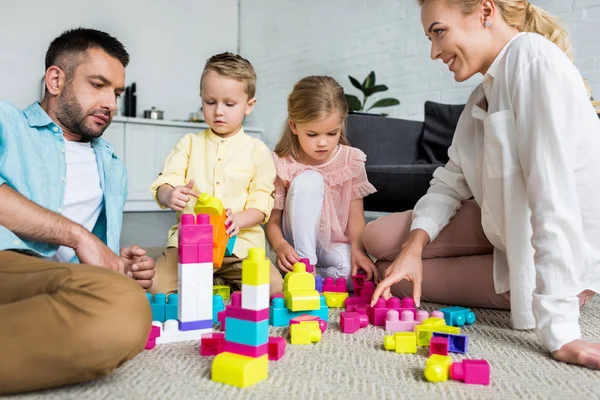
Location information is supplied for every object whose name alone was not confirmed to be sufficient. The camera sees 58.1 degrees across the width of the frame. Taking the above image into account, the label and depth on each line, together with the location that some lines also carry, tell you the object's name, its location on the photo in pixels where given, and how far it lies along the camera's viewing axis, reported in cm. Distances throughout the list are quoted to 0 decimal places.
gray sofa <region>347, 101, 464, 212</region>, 237
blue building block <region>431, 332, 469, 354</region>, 99
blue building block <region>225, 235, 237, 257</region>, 143
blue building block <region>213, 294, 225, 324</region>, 120
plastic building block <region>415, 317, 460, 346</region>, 102
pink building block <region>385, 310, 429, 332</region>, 115
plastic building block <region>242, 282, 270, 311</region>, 80
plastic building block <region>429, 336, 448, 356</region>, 92
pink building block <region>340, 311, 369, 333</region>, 113
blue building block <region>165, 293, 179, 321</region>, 114
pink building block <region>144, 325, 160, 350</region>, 97
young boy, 150
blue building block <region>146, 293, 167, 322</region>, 115
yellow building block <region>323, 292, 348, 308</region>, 141
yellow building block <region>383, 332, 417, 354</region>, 99
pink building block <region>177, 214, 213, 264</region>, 94
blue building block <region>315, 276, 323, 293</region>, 136
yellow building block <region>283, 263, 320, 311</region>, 114
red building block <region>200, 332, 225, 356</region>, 93
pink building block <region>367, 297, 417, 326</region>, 119
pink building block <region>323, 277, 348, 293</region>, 148
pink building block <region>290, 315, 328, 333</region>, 107
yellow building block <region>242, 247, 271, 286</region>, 80
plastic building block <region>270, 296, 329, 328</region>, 116
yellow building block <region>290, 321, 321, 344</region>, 104
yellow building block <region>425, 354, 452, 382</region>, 84
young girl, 160
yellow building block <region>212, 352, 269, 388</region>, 79
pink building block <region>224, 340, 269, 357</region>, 81
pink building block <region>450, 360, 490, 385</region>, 83
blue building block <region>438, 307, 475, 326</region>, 120
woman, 96
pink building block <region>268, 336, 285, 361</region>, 93
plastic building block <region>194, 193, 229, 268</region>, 112
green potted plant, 340
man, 72
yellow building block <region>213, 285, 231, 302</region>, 145
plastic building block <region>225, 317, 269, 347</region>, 81
